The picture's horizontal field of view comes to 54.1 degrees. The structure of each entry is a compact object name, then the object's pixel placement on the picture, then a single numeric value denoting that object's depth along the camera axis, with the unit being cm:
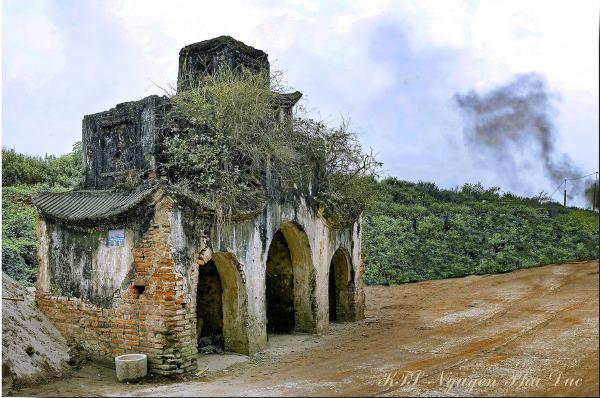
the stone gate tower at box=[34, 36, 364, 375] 850
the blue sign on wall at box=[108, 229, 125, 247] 890
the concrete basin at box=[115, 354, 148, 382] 812
